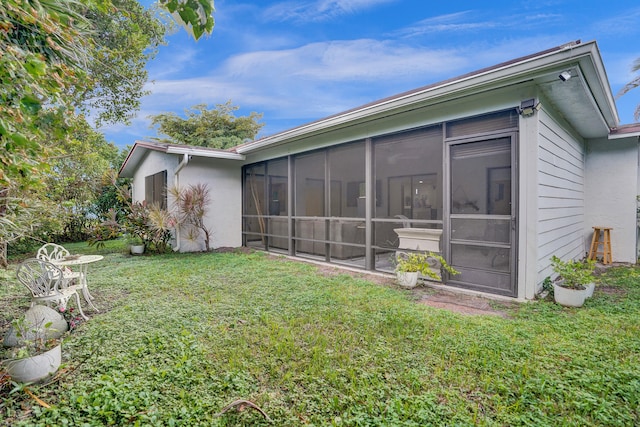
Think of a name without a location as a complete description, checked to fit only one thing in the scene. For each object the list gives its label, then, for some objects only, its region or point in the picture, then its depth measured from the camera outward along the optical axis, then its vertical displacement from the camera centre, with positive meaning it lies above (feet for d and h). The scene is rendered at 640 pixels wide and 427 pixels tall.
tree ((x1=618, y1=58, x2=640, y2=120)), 32.78 +13.88
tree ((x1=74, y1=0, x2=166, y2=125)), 28.71 +14.53
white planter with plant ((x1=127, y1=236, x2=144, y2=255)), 25.90 -3.35
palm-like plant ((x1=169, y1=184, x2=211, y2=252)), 25.50 -0.12
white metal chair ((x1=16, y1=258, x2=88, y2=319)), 9.84 -2.55
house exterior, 12.71 +1.93
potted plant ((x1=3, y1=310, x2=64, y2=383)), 6.98 -3.58
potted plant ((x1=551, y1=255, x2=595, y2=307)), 12.10 -3.27
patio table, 11.68 -2.17
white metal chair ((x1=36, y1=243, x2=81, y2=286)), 11.59 -2.14
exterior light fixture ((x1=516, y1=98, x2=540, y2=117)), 12.30 +4.12
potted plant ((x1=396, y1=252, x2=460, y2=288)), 14.69 -3.15
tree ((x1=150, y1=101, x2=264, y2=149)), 70.38 +19.23
